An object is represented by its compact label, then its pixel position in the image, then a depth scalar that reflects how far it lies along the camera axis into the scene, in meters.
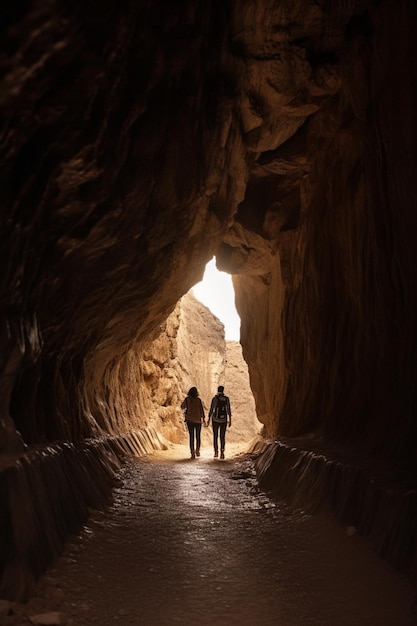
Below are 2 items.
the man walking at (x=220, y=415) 12.07
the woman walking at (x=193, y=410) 12.09
